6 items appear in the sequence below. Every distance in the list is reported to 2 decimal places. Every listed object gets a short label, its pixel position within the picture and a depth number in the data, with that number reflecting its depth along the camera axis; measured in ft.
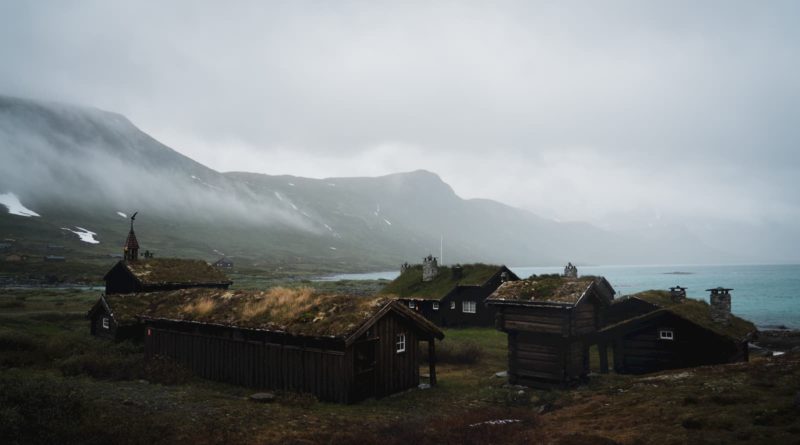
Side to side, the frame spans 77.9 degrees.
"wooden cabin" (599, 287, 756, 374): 85.05
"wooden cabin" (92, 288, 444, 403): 69.10
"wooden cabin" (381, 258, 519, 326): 165.17
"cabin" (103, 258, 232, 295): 131.13
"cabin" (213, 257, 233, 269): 503.16
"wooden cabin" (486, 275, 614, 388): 79.05
